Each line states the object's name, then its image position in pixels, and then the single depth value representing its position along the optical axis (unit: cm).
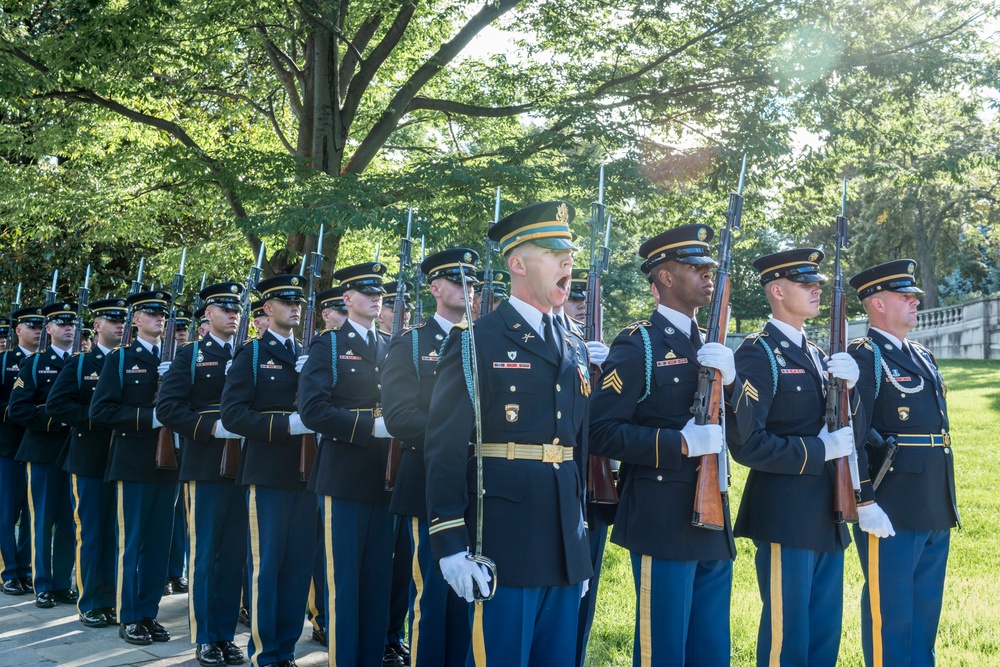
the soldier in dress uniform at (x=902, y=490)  524
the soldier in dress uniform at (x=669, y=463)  441
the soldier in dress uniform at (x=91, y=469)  756
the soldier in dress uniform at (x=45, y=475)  841
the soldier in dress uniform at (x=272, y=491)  611
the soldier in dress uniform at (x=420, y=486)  527
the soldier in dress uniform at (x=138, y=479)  716
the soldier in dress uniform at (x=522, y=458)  364
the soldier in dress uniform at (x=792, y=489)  484
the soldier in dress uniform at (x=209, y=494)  659
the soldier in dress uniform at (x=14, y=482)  902
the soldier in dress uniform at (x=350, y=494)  576
